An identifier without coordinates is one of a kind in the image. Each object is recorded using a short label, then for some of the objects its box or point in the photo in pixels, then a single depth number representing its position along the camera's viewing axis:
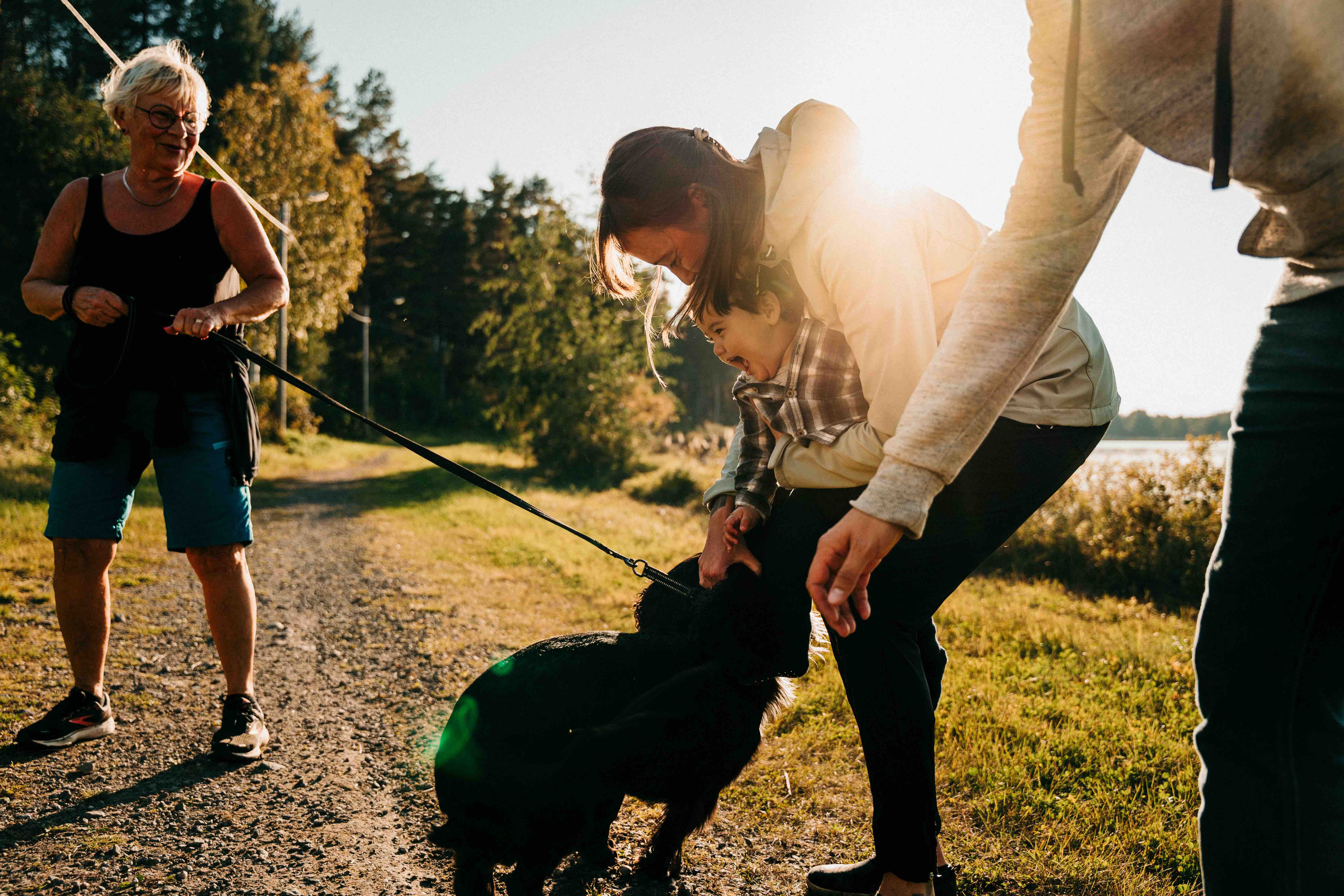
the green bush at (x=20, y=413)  10.84
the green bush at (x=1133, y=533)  6.02
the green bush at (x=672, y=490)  11.24
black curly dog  1.65
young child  1.60
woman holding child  1.41
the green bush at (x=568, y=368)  13.99
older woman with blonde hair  2.40
